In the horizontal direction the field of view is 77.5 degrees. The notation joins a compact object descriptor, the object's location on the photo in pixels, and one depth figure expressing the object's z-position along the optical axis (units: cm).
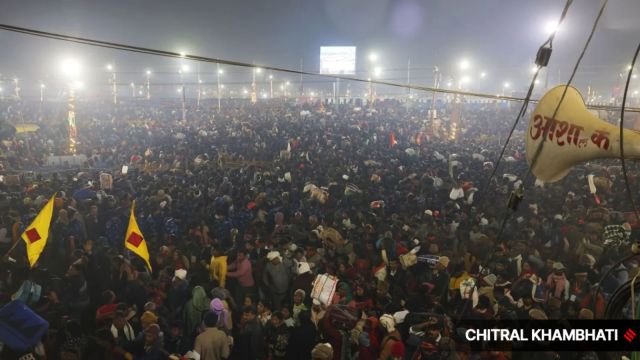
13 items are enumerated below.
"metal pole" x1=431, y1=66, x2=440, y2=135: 2664
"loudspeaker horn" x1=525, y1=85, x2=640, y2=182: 265
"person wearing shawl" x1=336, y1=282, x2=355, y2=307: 597
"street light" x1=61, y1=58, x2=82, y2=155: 2175
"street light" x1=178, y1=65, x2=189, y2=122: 3268
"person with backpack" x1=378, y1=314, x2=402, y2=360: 487
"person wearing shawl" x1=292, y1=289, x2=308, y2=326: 584
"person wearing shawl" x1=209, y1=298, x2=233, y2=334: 565
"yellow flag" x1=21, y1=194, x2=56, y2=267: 703
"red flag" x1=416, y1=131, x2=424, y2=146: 2098
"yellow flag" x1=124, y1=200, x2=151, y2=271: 691
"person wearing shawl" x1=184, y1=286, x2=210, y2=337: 587
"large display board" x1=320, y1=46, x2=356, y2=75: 5662
